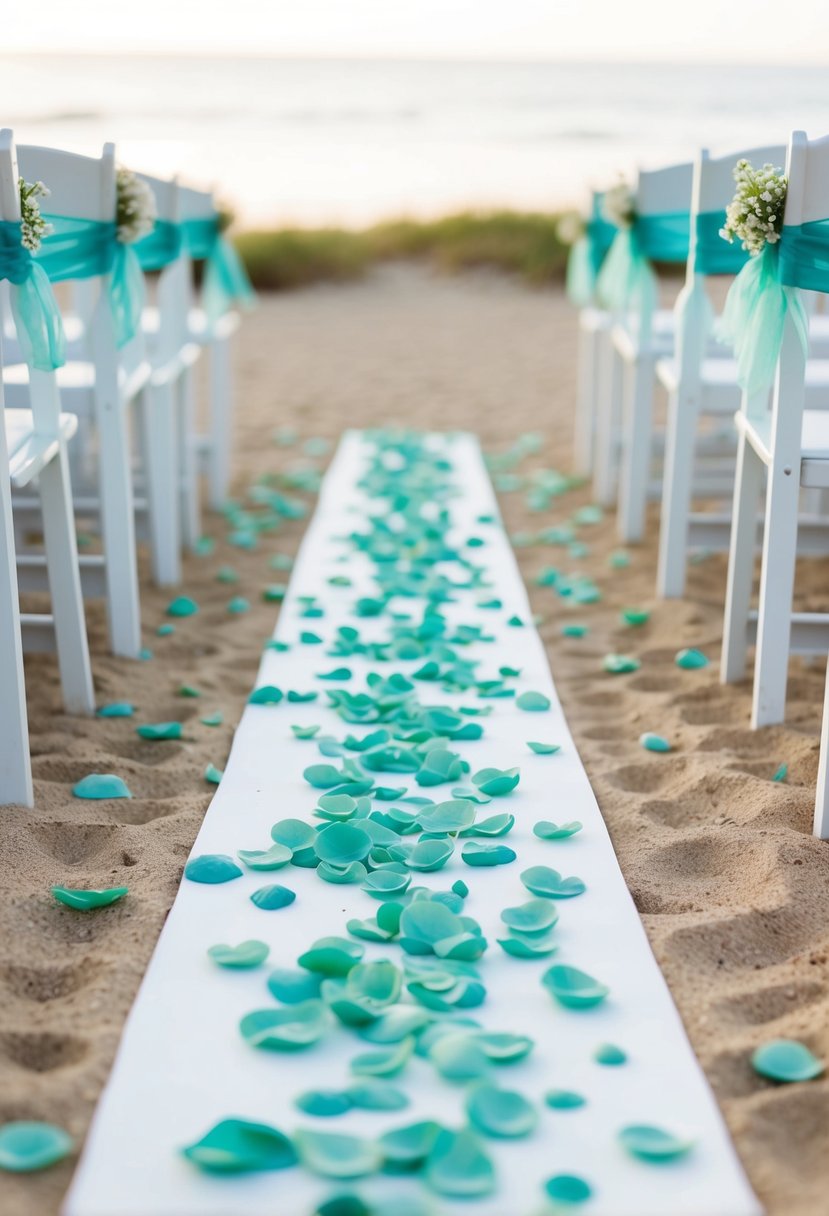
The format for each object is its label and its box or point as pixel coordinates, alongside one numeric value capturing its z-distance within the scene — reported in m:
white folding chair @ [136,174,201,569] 3.39
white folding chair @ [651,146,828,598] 2.95
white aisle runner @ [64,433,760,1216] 1.25
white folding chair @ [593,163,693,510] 3.51
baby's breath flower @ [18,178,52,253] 2.09
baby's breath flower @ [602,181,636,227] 3.70
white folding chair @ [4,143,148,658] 2.69
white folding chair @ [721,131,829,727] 2.12
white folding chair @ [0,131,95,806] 2.05
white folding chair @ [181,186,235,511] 4.30
